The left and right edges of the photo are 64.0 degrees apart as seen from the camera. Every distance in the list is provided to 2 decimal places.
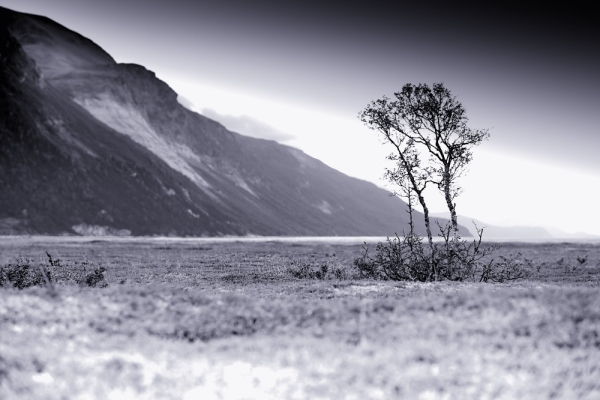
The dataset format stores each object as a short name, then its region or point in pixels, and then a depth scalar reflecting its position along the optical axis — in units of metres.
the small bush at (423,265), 26.52
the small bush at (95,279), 24.67
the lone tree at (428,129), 33.81
